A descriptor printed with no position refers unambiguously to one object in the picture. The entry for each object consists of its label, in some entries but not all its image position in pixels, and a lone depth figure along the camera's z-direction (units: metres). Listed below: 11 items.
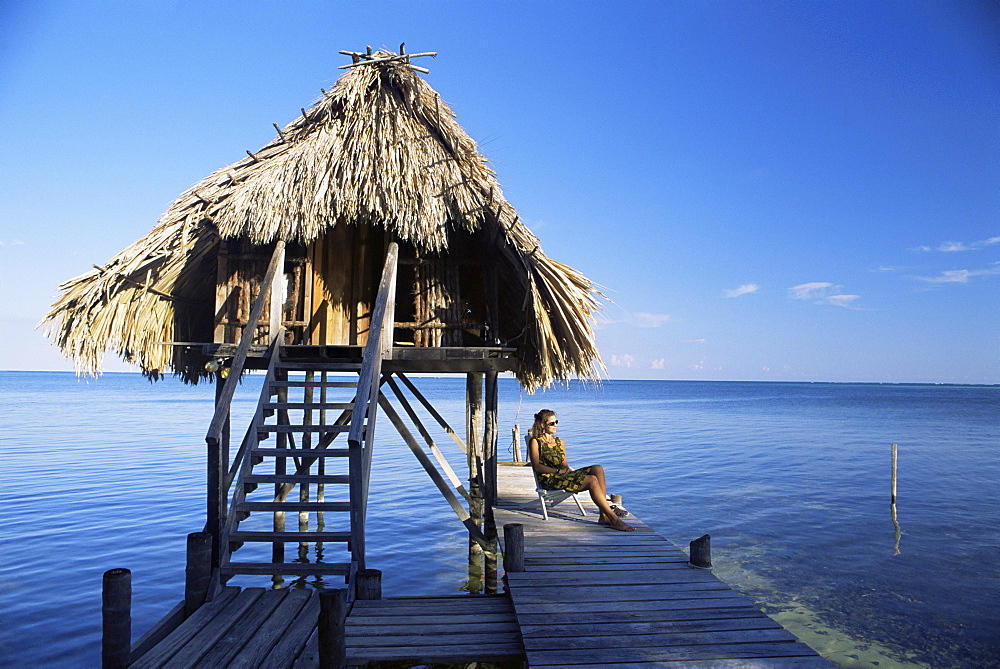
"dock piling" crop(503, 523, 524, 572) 5.14
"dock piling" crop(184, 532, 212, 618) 4.81
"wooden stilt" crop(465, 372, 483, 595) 11.66
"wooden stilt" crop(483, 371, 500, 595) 7.79
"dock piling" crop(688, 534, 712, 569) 5.16
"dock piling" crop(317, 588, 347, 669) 3.57
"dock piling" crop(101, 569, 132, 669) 3.81
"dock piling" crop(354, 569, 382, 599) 4.85
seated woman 6.71
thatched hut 7.24
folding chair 6.92
